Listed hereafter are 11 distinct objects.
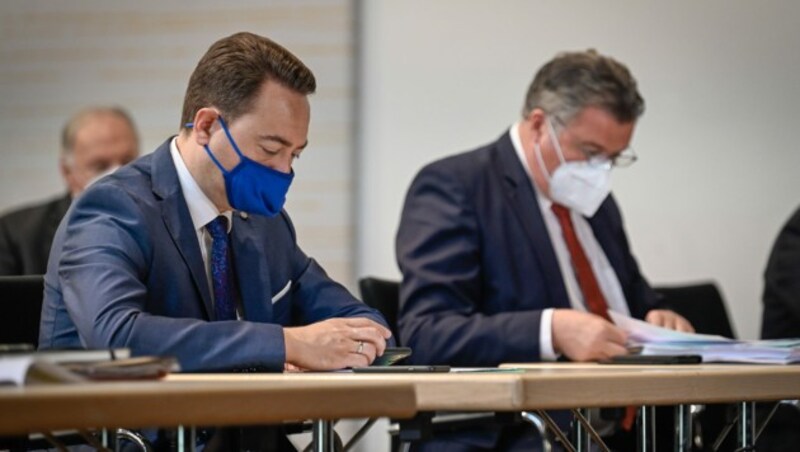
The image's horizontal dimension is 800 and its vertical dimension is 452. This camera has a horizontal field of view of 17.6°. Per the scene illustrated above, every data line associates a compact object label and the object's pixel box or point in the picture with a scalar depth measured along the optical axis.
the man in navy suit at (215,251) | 4.07
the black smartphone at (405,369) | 3.83
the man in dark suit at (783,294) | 7.16
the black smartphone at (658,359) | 4.91
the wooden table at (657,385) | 3.23
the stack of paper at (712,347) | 5.18
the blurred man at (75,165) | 8.60
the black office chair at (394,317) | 5.77
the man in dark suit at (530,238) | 6.13
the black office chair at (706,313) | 7.45
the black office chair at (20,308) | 4.73
